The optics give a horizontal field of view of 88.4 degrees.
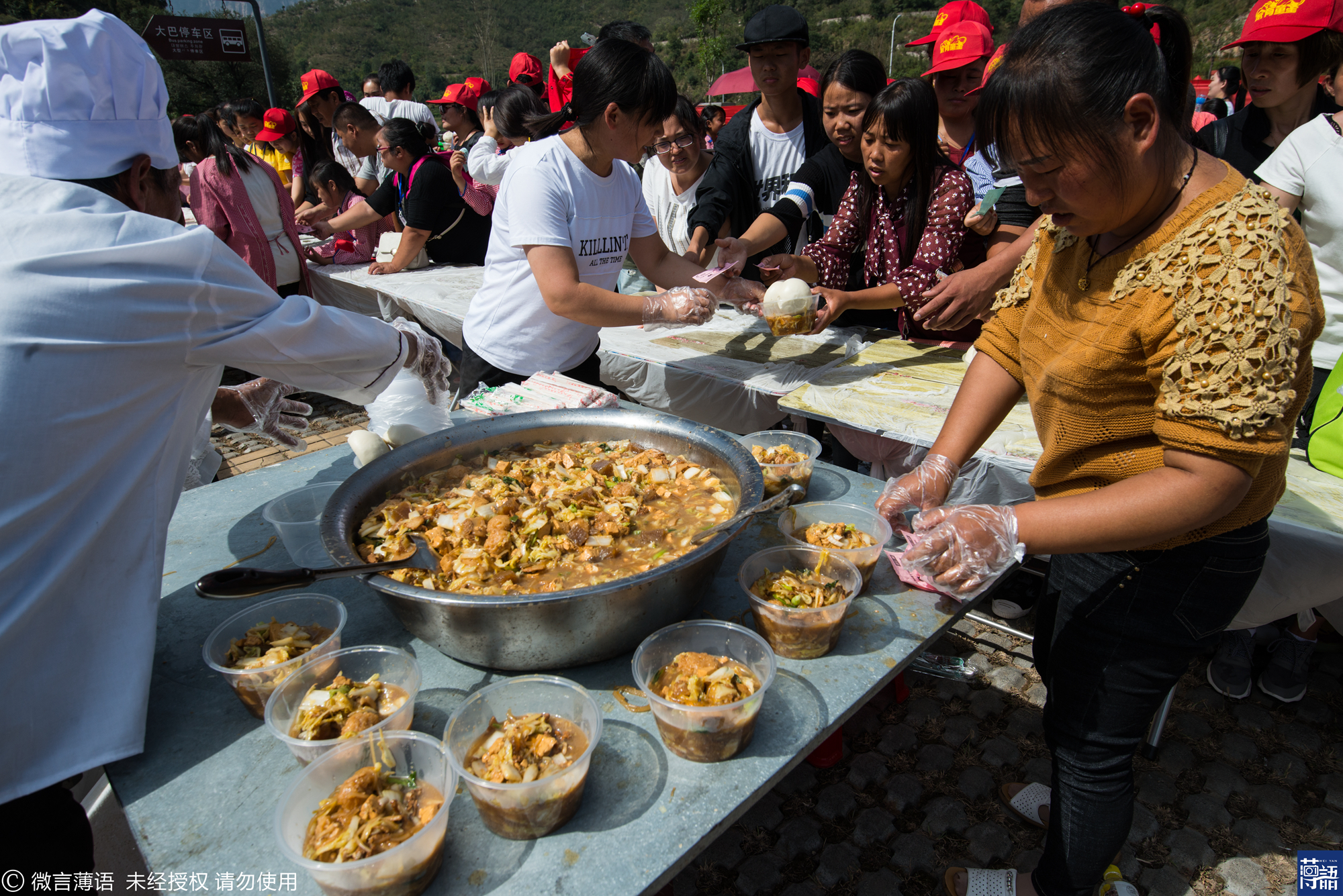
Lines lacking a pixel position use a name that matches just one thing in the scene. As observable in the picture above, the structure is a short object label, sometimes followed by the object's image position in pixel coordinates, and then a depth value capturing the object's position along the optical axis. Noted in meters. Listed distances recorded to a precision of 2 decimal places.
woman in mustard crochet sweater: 1.20
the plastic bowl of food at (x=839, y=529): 1.68
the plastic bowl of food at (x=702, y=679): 1.21
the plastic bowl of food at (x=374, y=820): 0.98
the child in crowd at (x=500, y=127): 5.91
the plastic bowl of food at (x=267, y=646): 1.34
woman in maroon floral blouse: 3.12
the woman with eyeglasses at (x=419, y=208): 5.86
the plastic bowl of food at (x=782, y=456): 2.13
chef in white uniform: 1.23
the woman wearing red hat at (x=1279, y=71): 3.04
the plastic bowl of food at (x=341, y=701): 1.22
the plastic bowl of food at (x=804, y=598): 1.46
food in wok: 1.65
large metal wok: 1.31
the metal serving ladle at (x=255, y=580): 1.25
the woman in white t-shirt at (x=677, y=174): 4.76
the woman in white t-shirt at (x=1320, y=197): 2.68
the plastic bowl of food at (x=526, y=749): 1.08
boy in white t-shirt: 4.22
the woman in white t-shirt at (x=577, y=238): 2.65
